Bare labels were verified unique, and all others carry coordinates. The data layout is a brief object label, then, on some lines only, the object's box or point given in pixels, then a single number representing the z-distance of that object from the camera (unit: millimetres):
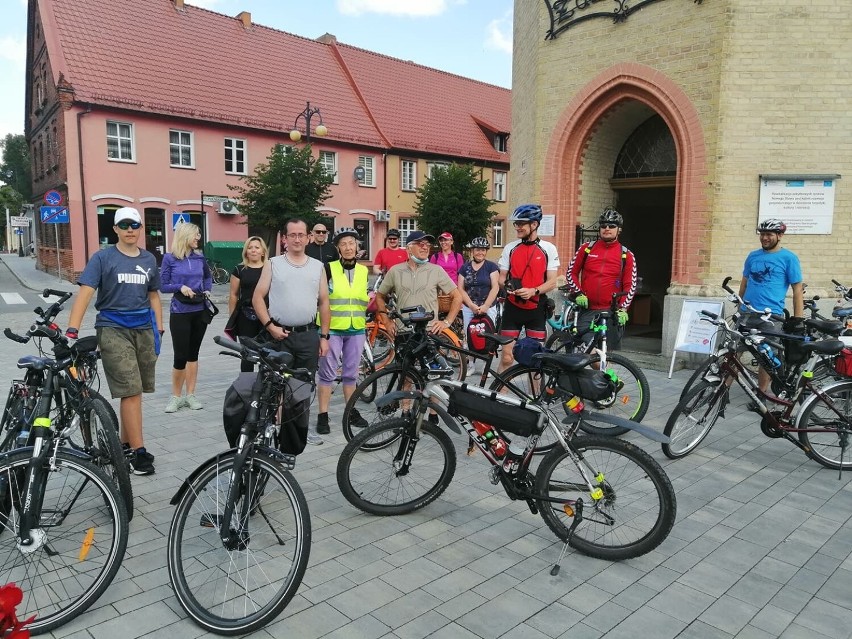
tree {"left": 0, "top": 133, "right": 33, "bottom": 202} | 73312
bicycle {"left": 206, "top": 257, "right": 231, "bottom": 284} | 25689
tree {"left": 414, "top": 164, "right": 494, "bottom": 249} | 28266
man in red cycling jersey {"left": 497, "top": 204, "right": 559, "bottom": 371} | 6531
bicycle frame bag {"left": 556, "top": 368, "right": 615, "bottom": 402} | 3928
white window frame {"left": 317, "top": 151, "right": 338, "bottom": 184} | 32125
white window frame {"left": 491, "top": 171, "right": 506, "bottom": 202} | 39281
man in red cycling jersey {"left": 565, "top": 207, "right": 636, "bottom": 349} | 6621
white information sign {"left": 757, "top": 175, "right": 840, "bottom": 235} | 8938
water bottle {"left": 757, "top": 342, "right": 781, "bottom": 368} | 5777
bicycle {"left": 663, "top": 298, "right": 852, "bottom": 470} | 5402
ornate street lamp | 17716
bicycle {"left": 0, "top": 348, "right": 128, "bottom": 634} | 3107
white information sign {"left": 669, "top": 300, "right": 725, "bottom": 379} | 8805
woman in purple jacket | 6508
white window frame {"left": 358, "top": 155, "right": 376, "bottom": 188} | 33625
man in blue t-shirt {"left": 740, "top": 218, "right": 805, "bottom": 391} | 7098
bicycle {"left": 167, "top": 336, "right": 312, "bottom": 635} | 3164
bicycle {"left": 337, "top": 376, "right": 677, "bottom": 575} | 3770
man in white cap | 4695
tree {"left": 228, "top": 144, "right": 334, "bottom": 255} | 24109
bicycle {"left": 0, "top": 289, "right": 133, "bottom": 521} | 3848
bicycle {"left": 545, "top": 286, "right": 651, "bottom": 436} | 6152
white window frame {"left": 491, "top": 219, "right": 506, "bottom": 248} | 40178
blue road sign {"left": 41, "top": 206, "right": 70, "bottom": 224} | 22188
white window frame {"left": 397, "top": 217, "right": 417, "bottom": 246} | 35778
